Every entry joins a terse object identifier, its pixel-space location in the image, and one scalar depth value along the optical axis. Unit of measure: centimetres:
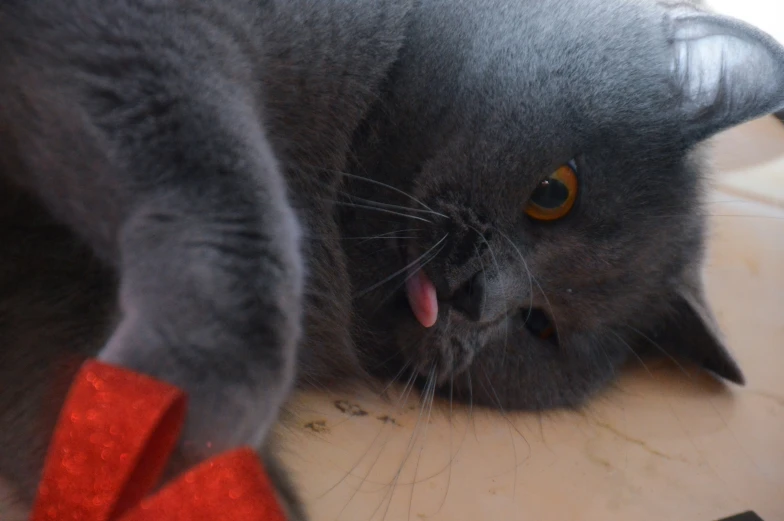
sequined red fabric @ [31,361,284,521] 50
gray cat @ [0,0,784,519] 53
